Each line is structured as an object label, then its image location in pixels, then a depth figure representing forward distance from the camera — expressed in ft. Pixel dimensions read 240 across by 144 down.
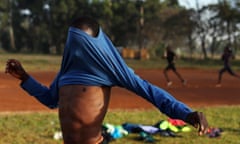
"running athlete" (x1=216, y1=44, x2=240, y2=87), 54.45
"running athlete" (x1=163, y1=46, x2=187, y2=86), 56.59
